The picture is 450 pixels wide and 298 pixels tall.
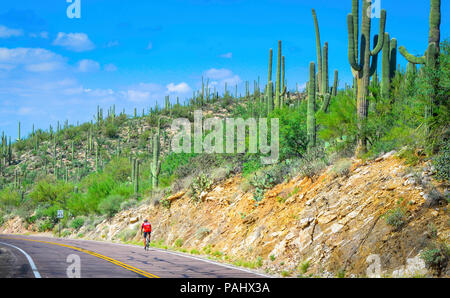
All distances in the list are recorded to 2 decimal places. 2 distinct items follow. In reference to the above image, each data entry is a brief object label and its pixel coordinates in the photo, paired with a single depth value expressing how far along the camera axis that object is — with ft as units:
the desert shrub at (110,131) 222.48
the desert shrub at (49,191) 158.61
